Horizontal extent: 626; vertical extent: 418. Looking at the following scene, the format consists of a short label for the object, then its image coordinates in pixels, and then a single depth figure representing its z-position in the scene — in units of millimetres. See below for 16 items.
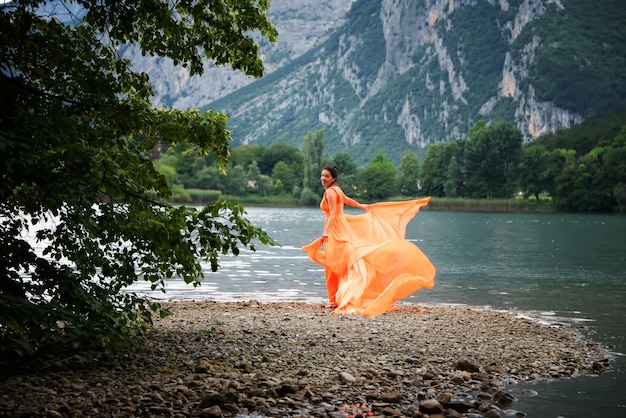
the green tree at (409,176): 183375
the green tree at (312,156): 146500
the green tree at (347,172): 183375
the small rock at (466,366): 11008
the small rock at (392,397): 9352
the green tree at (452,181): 156875
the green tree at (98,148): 8773
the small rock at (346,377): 10021
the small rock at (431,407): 9039
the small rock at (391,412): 8828
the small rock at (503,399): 9734
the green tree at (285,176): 181250
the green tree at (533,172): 146375
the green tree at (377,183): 182625
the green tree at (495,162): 156625
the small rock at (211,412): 8477
